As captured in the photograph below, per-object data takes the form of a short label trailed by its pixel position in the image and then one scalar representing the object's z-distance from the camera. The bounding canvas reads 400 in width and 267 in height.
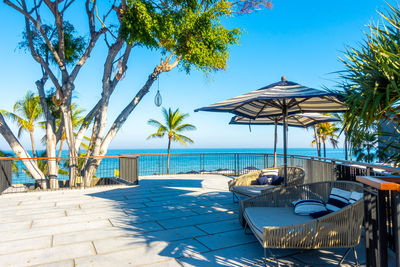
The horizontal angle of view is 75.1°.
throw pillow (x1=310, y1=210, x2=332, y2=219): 2.97
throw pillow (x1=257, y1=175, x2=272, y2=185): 5.59
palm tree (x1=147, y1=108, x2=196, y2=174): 17.77
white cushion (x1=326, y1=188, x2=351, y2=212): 3.06
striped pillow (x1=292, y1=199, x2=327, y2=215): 3.14
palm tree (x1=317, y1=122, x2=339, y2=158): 22.98
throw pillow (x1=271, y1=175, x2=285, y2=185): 5.54
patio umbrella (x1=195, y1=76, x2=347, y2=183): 3.75
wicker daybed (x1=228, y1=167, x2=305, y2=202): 4.83
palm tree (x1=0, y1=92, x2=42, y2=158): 15.44
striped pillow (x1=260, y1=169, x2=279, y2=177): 5.93
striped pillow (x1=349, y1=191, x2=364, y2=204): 2.75
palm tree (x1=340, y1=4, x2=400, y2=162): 2.54
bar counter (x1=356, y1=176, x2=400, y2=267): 1.66
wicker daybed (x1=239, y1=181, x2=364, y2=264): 2.52
